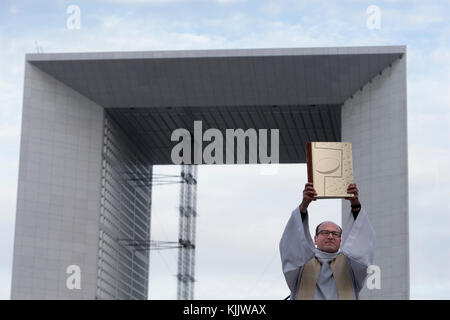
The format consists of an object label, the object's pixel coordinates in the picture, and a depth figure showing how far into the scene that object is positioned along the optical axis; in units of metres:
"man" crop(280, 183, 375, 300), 11.76
